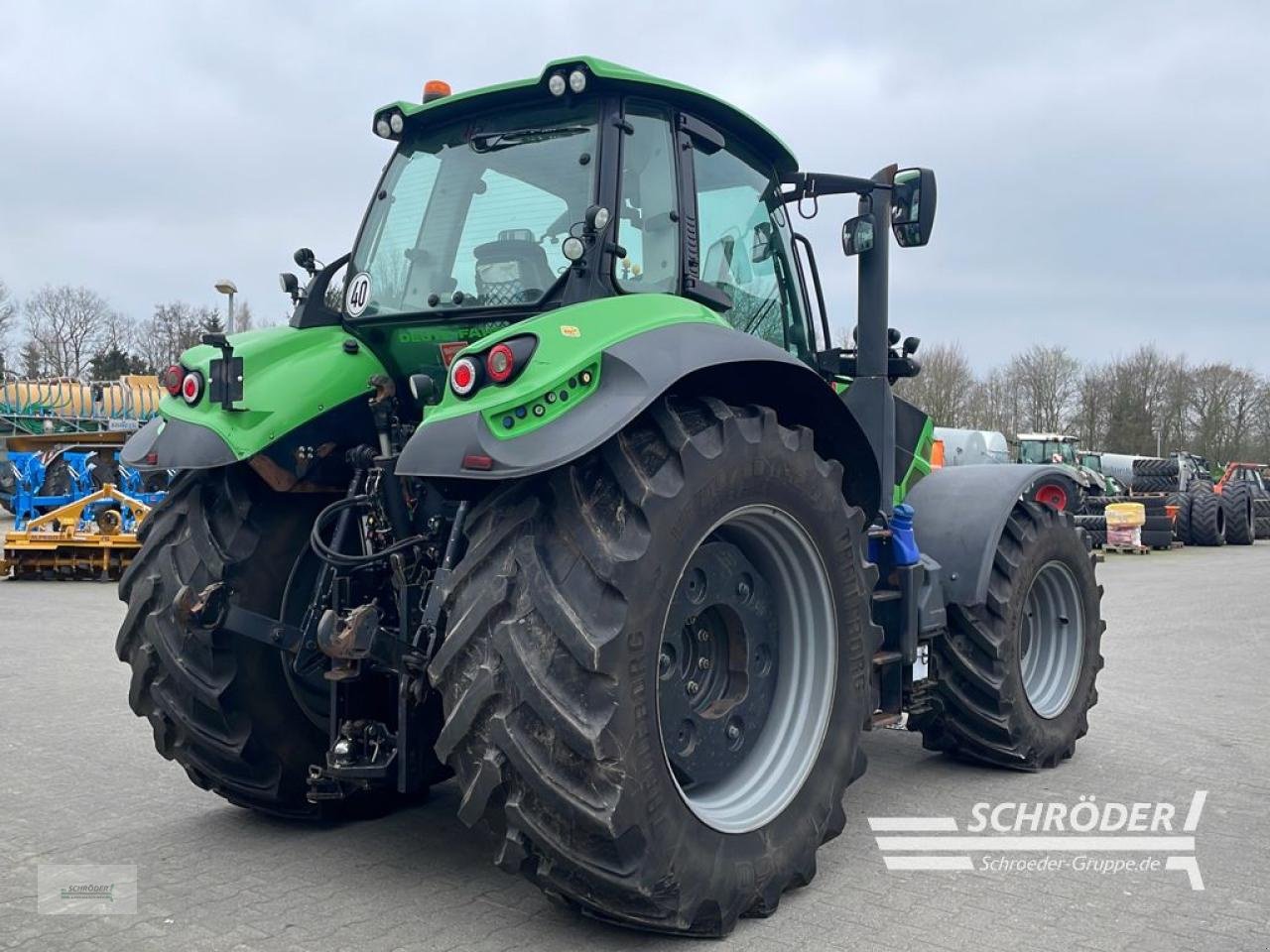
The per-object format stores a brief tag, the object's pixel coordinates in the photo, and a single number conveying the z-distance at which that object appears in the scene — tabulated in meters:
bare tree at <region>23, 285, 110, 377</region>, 54.91
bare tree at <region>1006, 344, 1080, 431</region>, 52.44
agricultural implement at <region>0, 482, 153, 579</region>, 14.55
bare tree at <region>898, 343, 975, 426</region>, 44.61
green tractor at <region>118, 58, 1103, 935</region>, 3.02
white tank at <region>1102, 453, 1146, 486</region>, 29.35
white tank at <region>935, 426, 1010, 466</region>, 24.92
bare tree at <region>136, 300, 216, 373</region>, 54.69
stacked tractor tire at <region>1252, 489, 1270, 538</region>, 30.30
